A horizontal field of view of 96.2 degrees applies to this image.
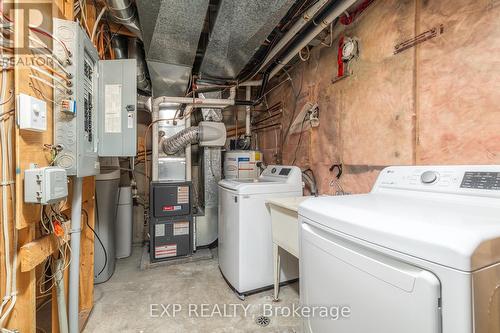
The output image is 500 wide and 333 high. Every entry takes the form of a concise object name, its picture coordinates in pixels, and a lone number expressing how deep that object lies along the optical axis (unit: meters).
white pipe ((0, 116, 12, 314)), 0.91
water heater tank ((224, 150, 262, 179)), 2.70
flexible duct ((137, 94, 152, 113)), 2.89
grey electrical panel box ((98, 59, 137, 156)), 1.60
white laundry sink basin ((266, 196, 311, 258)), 1.52
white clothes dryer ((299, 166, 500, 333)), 0.50
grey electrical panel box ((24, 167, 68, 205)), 0.94
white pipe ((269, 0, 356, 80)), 1.52
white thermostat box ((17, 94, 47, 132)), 0.92
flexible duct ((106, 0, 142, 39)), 1.59
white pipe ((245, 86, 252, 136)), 3.16
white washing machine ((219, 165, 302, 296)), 1.87
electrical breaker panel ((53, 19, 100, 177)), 1.18
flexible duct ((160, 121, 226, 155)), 2.69
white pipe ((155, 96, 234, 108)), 2.65
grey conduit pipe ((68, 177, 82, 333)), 1.35
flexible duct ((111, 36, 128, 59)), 2.39
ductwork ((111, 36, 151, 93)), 2.42
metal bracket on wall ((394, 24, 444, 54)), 1.21
